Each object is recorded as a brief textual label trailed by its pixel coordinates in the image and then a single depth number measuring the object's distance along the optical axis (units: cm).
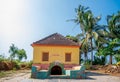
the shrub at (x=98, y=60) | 1409
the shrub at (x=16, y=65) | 1292
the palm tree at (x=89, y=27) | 1357
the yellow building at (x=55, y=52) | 879
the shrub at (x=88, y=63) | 1209
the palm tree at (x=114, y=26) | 1333
